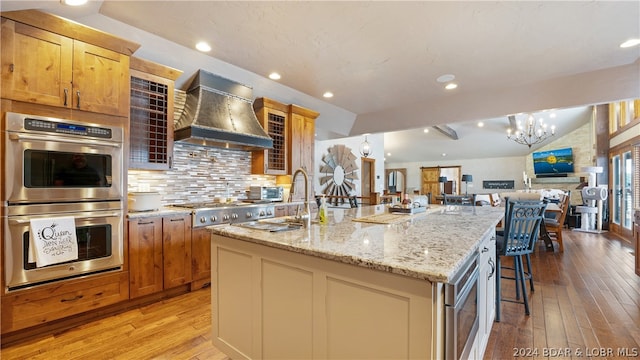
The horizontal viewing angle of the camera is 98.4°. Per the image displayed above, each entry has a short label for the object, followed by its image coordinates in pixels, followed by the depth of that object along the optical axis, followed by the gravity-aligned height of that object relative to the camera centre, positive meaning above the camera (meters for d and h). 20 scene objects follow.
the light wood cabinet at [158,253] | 2.42 -0.69
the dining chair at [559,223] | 4.52 -0.74
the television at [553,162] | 9.65 +0.60
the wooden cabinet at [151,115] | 2.69 +0.66
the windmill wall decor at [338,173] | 7.35 +0.18
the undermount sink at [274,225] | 1.66 -0.30
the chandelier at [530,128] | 7.59 +1.46
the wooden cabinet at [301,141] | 4.21 +0.61
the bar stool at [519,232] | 2.26 -0.45
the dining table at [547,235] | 4.55 -0.93
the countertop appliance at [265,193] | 3.85 -0.20
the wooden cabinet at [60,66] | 1.88 +0.85
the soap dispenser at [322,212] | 1.90 -0.23
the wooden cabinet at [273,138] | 3.91 +0.62
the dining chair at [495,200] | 6.12 -0.51
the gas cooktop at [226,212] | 2.88 -0.38
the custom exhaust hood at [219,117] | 2.99 +0.73
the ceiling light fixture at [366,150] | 7.59 +0.82
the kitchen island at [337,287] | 0.96 -0.46
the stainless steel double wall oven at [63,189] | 1.86 -0.07
